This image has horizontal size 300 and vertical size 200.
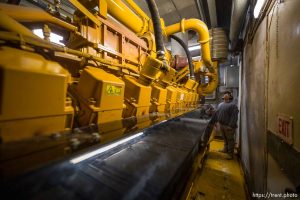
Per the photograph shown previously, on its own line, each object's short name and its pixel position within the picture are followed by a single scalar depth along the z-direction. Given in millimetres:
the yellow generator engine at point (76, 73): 719
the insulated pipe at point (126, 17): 2131
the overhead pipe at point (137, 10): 2491
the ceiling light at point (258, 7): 1628
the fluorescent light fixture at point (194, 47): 6797
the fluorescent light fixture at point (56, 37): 1697
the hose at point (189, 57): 3668
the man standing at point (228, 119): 3830
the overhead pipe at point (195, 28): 3477
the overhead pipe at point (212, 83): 5048
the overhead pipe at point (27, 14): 1101
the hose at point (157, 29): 1871
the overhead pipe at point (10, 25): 863
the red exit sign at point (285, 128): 926
